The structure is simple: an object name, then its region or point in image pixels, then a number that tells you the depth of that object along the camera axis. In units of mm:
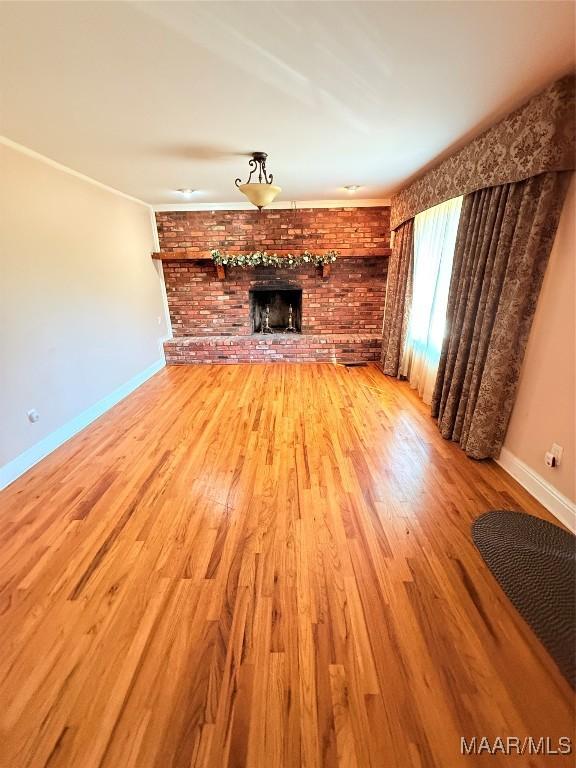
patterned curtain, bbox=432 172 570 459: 1719
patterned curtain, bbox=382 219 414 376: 3621
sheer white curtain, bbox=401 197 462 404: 2836
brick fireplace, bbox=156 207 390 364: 4453
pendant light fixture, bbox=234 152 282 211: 2289
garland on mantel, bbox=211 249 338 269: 4312
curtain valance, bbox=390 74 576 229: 1498
